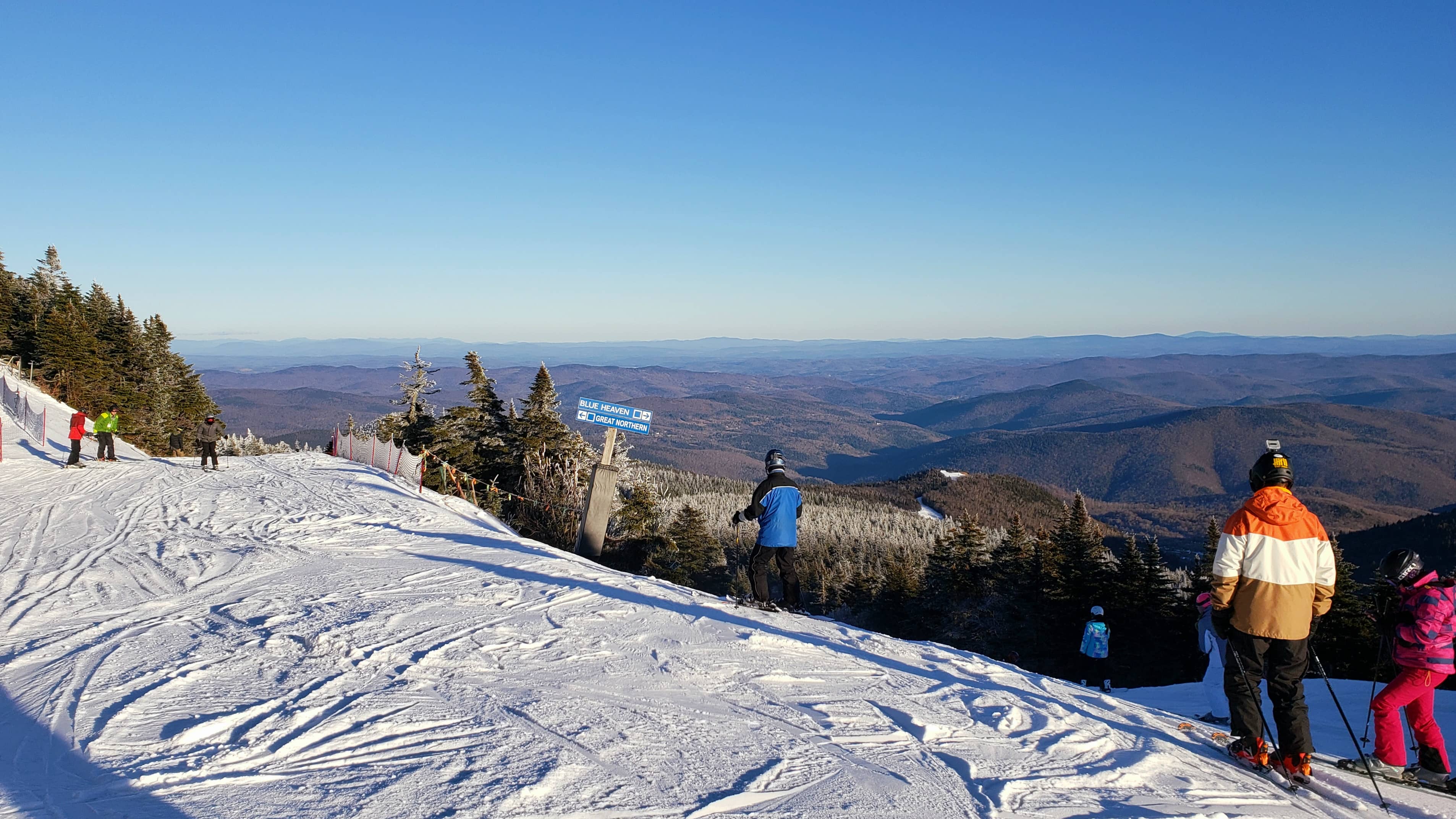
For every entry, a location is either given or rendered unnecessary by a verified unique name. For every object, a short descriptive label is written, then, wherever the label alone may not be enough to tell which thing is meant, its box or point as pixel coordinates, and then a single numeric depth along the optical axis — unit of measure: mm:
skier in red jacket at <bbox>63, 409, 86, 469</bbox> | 20047
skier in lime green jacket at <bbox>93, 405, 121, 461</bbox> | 21797
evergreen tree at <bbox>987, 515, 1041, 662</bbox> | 25266
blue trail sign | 12805
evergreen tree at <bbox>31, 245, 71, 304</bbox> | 54906
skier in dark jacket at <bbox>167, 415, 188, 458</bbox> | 32959
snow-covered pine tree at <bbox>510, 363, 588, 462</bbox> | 29188
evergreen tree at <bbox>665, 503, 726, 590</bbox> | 23219
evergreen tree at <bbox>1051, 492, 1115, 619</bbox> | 23859
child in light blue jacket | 10125
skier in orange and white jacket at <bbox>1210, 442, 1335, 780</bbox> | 5094
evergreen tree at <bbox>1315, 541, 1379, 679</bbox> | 16672
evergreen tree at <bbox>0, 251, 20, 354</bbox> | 46969
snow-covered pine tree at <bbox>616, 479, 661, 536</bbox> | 22125
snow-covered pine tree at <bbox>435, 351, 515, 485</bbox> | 29906
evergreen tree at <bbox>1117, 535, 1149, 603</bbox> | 23172
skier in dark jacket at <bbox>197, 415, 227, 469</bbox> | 21859
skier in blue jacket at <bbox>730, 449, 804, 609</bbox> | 8781
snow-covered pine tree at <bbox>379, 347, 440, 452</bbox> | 34625
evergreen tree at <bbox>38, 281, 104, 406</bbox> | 39500
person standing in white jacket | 7133
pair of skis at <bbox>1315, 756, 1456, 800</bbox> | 5191
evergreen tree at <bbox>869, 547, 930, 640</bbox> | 28031
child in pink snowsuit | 5363
